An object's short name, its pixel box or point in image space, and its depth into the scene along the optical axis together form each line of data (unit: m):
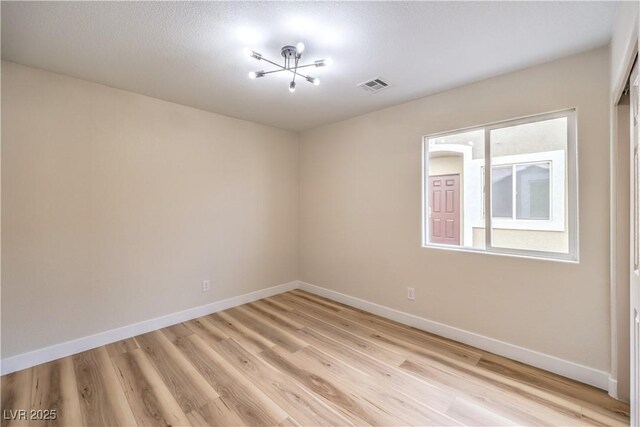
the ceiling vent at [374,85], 2.51
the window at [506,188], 2.22
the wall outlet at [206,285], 3.32
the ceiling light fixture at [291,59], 1.93
